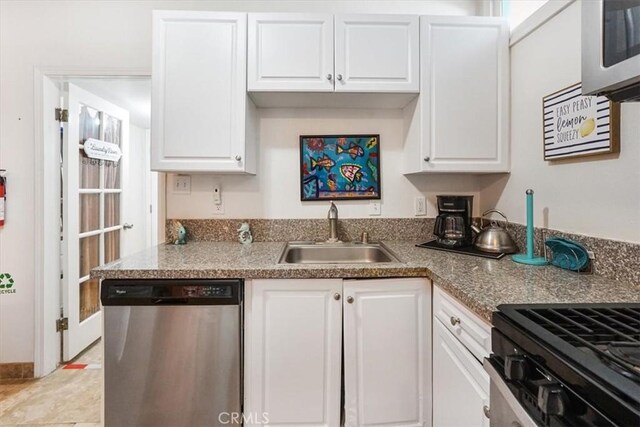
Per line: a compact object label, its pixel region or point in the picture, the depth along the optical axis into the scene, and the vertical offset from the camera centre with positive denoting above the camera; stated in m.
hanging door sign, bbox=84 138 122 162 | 2.38 +0.49
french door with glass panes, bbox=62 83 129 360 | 2.17 +0.01
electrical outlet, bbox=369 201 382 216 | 2.07 +0.02
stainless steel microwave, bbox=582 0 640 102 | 0.65 +0.36
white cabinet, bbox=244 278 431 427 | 1.37 -0.61
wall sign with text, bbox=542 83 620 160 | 1.15 +0.35
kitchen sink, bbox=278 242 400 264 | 1.92 -0.25
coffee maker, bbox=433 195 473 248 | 1.74 -0.06
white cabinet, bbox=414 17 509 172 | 1.71 +0.65
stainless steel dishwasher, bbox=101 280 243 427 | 1.31 -0.59
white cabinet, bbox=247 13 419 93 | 1.68 +0.85
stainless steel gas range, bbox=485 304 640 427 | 0.53 -0.29
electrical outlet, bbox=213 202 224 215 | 2.04 +0.02
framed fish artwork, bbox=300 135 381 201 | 2.04 +0.29
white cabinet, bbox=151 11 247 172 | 1.67 +0.64
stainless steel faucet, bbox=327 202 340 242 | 1.96 -0.07
